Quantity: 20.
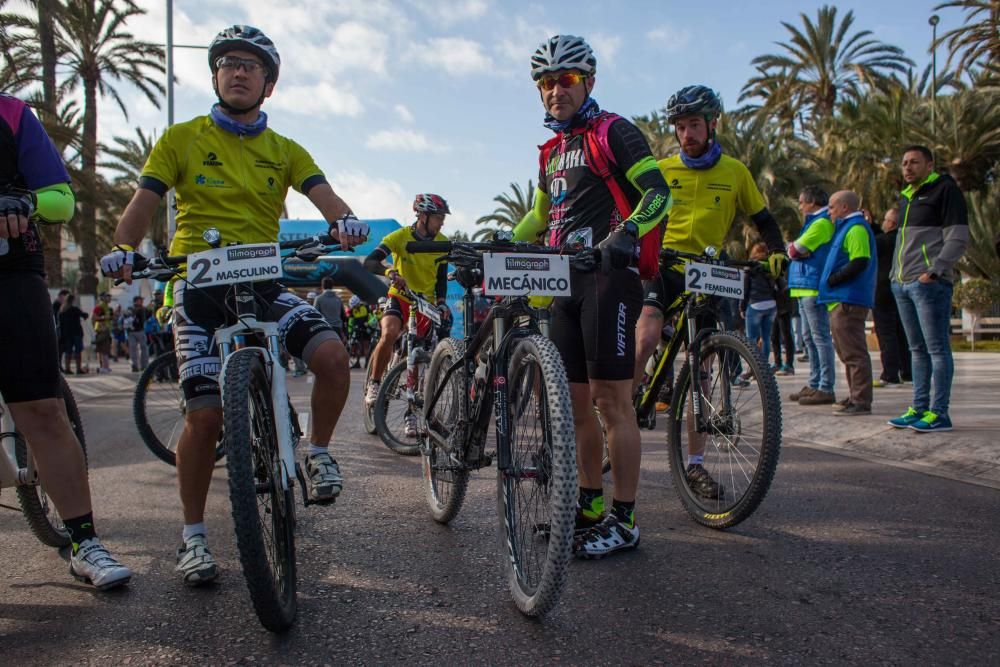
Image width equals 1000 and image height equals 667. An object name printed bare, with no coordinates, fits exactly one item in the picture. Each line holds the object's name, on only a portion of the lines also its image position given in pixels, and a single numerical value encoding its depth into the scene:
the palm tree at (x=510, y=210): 56.56
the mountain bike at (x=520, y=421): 2.74
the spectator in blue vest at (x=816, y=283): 8.32
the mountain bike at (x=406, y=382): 6.38
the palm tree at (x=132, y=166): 34.66
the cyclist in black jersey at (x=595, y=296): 3.60
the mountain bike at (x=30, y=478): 3.25
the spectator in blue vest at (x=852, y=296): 7.43
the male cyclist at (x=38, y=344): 3.17
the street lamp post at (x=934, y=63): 26.55
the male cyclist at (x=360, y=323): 22.55
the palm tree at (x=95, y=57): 25.11
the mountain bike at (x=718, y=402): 3.76
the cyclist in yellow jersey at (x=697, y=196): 4.68
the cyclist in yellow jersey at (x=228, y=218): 3.32
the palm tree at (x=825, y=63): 33.16
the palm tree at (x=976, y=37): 26.88
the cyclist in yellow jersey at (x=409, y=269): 6.99
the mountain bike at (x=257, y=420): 2.57
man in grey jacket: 6.20
